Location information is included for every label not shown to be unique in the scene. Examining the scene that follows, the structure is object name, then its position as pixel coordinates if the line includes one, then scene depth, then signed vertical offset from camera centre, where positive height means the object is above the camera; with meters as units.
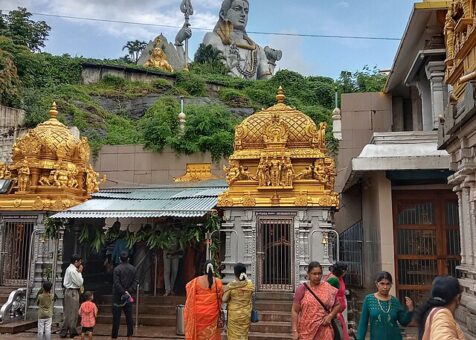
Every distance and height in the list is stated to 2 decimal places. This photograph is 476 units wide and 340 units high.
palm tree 55.75 +22.40
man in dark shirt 8.39 -0.85
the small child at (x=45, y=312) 8.41 -1.21
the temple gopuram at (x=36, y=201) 11.11 +0.99
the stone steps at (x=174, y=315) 9.28 -1.50
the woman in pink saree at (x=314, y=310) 5.01 -0.68
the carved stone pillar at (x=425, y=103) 12.99 +3.88
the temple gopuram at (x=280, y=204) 10.09 +0.85
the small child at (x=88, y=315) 8.49 -1.26
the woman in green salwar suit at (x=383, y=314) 4.61 -0.65
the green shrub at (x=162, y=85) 41.87 +13.67
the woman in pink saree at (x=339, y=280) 5.79 -0.42
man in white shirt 9.42 -1.03
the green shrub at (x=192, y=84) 41.97 +13.90
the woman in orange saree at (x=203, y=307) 5.96 -0.78
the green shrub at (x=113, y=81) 41.78 +13.90
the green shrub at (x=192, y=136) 16.73 +3.69
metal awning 9.83 +0.85
